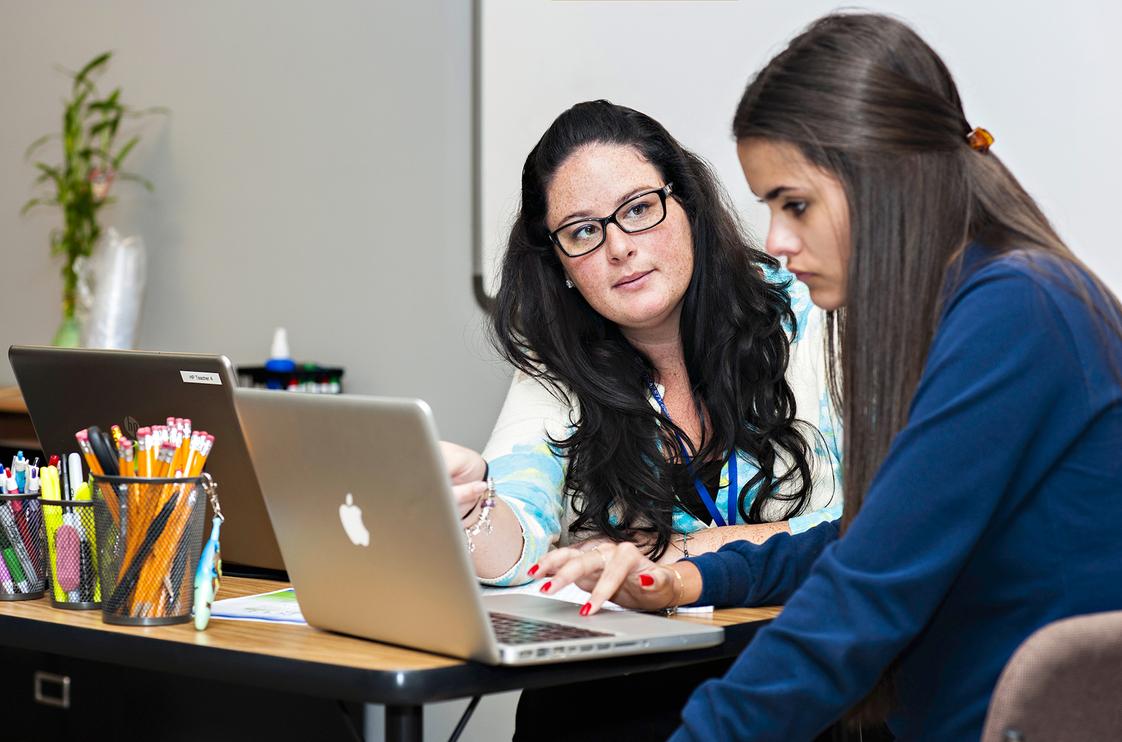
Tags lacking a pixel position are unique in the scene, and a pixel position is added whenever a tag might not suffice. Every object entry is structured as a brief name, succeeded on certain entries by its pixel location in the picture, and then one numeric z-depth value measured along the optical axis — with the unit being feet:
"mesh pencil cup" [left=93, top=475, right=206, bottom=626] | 5.84
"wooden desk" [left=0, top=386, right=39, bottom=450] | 10.74
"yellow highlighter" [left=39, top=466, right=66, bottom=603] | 6.12
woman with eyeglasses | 6.96
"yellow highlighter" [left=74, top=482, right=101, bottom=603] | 6.08
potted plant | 11.86
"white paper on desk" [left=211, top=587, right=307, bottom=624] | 5.97
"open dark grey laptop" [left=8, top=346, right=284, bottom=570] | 6.25
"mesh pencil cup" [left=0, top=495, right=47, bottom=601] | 6.18
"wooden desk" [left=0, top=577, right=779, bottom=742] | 5.34
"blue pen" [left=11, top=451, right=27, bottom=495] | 6.18
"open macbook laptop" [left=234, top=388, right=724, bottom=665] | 5.32
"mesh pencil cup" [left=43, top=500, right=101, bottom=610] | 6.08
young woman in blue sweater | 5.14
